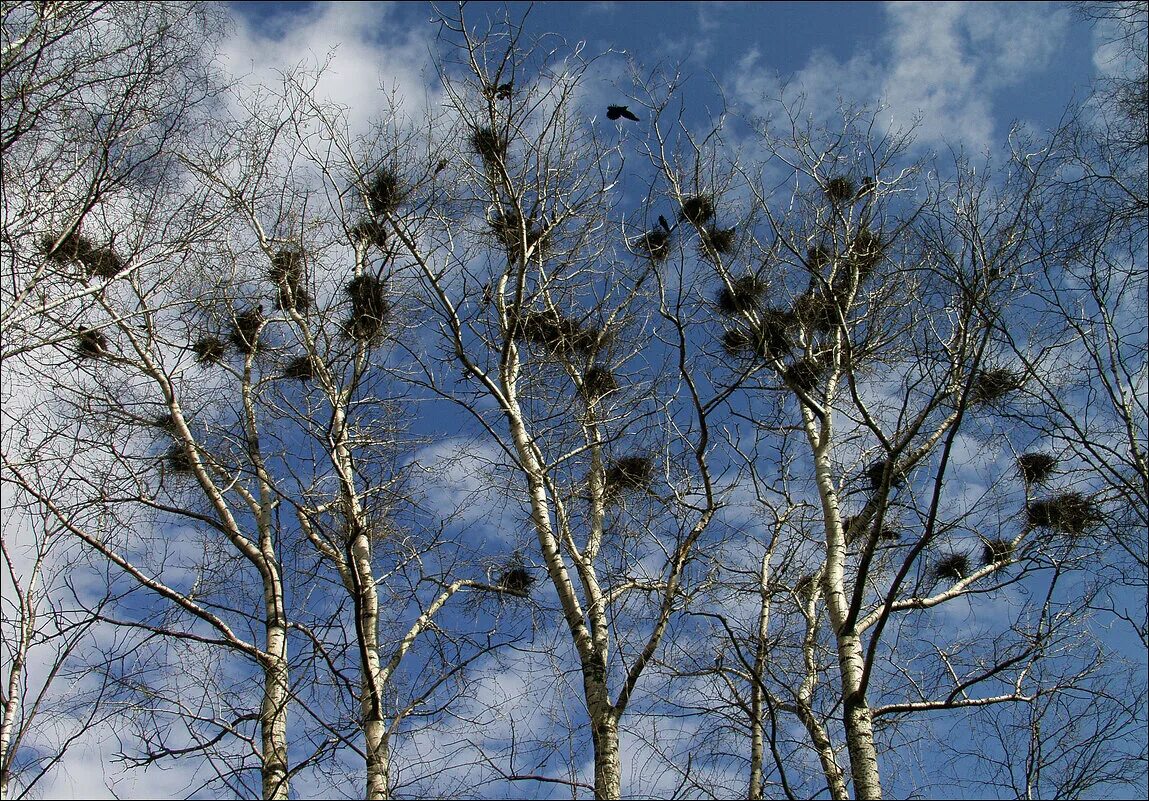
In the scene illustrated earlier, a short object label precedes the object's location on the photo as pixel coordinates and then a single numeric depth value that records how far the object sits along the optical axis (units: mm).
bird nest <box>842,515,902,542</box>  7281
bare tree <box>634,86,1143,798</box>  5031
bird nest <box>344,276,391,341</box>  6113
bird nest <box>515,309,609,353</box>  7055
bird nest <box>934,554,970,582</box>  9211
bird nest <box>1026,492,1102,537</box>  8000
